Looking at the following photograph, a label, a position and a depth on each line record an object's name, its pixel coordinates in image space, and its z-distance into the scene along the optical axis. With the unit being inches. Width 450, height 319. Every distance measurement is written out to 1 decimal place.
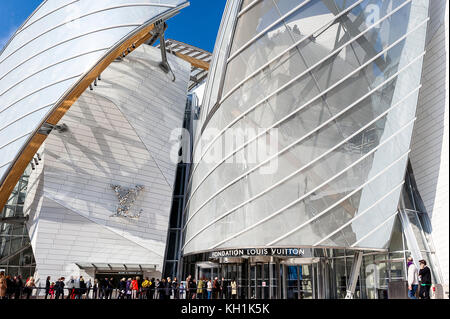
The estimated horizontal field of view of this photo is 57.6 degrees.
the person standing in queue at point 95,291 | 773.9
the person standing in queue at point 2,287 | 554.3
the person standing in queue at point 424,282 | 396.5
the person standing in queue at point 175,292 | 777.1
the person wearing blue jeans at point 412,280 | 418.1
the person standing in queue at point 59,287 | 674.5
